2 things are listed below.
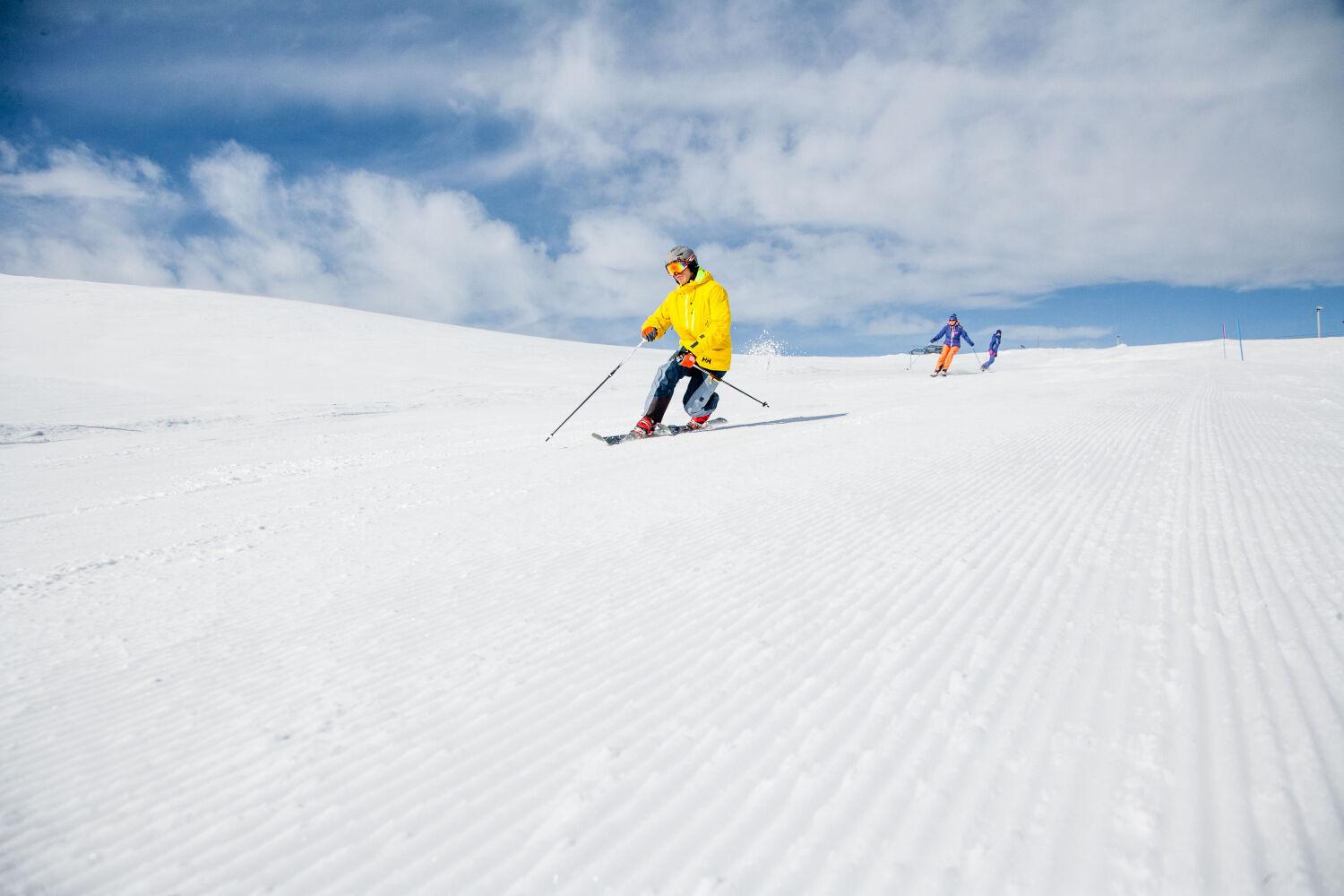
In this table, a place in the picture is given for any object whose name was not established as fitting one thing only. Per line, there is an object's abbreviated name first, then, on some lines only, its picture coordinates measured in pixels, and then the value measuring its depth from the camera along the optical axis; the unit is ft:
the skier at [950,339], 66.85
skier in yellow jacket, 21.81
